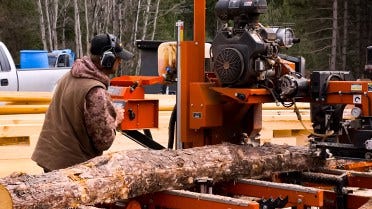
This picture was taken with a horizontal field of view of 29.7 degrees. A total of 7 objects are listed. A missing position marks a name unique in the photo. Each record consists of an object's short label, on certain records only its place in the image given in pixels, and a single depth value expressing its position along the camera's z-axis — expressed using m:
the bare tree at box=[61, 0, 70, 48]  35.88
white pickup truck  15.00
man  5.57
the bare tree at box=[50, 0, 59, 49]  33.00
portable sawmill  5.95
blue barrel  18.77
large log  4.52
